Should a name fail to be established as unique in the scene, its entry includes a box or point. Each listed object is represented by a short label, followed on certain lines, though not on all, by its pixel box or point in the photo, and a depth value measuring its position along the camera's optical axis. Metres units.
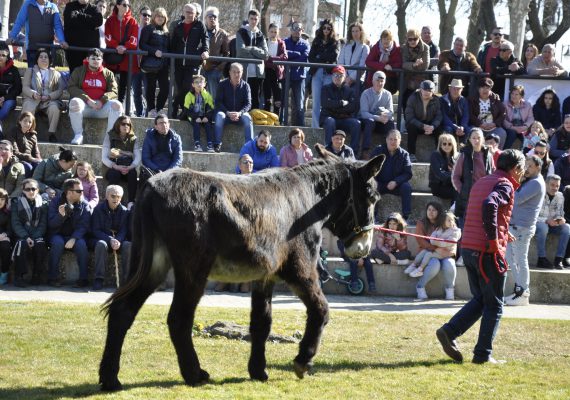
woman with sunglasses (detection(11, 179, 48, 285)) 14.17
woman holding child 14.90
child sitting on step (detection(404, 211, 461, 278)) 14.96
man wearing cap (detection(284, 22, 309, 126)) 19.06
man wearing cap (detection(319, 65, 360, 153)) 17.59
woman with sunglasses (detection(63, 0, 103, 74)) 18.17
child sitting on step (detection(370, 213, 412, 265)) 15.21
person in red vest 9.76
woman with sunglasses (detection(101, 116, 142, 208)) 16.00
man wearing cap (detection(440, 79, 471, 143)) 17.98
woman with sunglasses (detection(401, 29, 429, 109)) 18.41
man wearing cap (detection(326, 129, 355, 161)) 16.19
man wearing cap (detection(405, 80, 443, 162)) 17.80
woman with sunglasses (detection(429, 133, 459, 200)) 16.39
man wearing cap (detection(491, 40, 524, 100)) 18.69
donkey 7.94
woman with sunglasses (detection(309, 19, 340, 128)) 18.95
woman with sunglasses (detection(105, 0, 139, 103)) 18.20
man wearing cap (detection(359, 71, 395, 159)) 17.73
